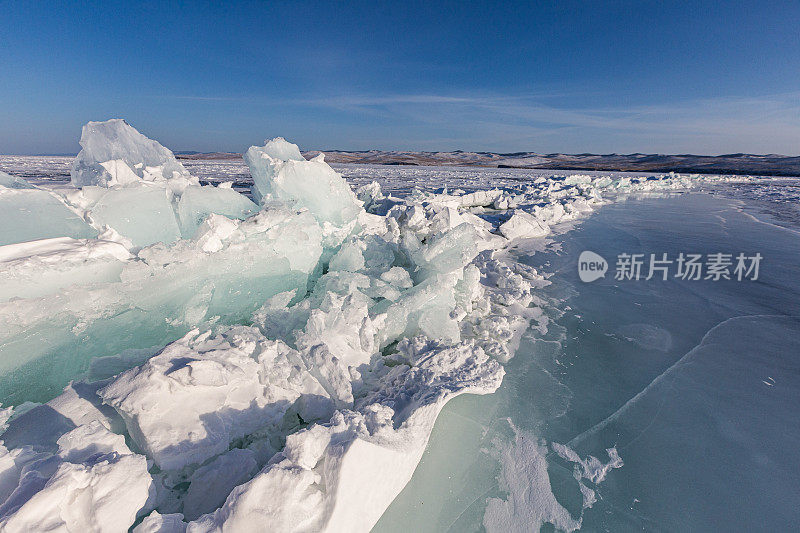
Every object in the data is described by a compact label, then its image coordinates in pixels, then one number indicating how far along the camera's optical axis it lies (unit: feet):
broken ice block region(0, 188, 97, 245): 8.45
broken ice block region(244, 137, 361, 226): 13.03
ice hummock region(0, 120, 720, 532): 4.43
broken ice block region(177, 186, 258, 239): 11.11
